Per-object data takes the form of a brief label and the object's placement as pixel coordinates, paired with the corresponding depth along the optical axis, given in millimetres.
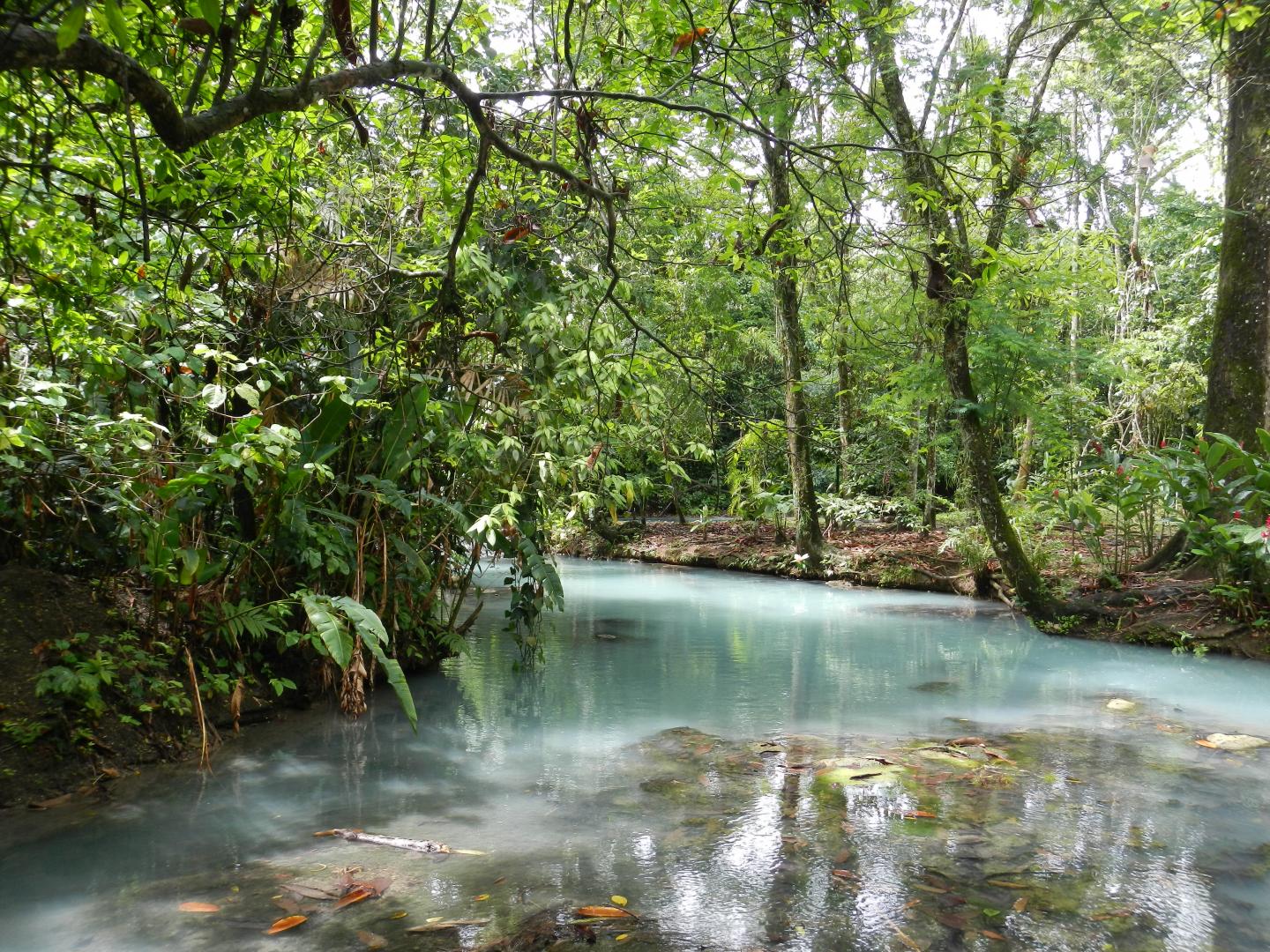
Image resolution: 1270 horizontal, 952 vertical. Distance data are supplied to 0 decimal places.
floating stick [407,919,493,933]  2818
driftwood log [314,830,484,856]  3510
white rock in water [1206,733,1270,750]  4980
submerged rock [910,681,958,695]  6500
